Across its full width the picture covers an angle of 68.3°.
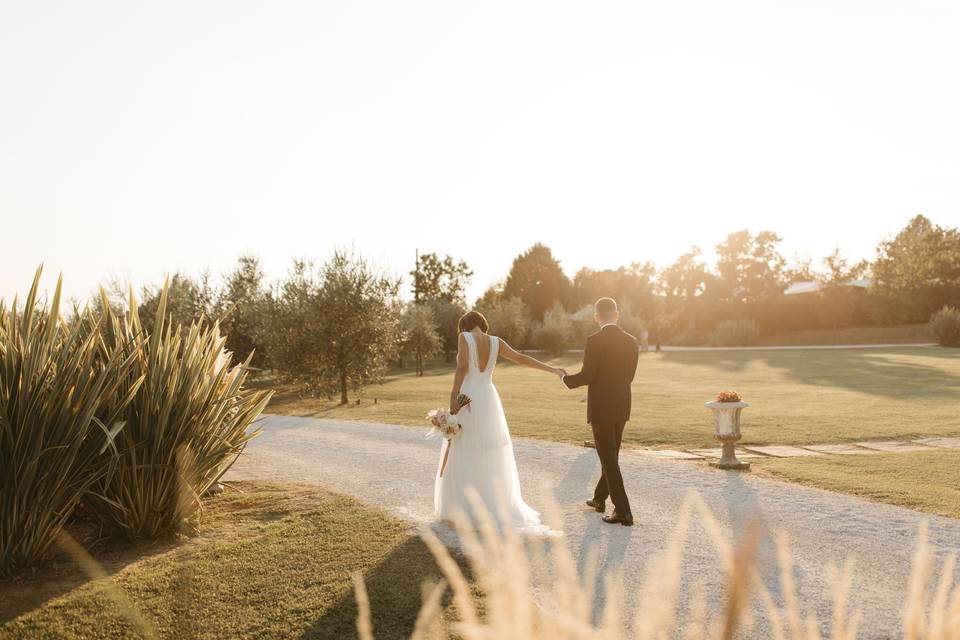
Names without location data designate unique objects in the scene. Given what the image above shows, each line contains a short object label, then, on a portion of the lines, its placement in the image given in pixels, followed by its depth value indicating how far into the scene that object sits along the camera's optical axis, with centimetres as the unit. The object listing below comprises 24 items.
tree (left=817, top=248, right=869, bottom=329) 6306
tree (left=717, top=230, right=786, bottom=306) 7469
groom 812
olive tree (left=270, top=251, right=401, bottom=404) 2567
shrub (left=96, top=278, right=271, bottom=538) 705
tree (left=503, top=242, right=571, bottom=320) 8631
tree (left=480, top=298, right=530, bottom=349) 5891
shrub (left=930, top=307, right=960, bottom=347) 4603
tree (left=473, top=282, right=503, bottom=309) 8281
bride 803
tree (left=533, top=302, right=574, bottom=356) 5734
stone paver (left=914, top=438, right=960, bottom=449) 1407
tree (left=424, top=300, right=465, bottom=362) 6125
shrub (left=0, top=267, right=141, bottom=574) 602
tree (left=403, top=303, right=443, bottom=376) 4666
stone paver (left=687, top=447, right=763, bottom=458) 1310
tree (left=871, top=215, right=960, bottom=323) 5816
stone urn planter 1151
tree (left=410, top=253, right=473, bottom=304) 7500
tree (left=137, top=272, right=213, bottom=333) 3334
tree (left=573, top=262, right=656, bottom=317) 8081
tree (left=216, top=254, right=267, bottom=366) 3200
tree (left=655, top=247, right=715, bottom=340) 7400
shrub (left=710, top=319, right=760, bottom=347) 6294
